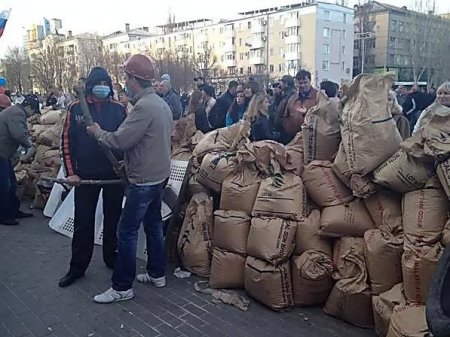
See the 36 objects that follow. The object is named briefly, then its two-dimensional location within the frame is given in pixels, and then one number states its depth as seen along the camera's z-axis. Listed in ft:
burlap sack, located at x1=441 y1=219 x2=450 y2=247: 8.75
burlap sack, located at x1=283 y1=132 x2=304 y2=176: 12.51
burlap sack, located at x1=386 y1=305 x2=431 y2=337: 8.29
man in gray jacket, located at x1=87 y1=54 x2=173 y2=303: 11.11
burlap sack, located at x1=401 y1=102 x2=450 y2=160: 8.95
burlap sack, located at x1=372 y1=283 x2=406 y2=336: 9.36
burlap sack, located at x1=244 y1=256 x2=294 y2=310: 11.12
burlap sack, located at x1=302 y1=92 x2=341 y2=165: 12.23
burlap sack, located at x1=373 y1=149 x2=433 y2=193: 9.50
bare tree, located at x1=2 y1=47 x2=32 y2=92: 142.00
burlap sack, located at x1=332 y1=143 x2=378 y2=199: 10.72
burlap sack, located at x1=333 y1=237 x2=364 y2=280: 10.55
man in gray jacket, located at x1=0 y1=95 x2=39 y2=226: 18.39
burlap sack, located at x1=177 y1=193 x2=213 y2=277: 13.39
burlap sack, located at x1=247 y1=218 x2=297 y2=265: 11.18
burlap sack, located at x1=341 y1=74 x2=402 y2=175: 10.57
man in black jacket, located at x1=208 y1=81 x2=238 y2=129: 23.30
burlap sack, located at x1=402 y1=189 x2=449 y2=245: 9.11
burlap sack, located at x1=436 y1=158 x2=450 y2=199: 8.82
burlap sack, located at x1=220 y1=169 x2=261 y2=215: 12.39
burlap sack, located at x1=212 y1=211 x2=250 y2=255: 12.17
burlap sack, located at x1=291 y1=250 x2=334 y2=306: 10.93
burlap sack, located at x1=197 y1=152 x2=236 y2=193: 13.20
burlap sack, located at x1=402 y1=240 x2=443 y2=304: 8.79
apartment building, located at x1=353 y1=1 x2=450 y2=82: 198.39
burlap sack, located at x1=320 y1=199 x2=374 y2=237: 10.91
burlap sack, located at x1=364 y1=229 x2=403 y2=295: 9.78
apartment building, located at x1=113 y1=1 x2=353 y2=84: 194.29
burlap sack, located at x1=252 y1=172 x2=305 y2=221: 11.53
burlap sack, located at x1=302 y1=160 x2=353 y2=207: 11.46
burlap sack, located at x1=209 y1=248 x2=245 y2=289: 12.19
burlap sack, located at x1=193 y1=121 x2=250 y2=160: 14.46
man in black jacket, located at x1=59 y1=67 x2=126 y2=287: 12.54
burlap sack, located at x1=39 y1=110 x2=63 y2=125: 25.03
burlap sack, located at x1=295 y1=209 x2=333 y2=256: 11.28
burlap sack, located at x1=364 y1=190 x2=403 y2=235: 10.18
